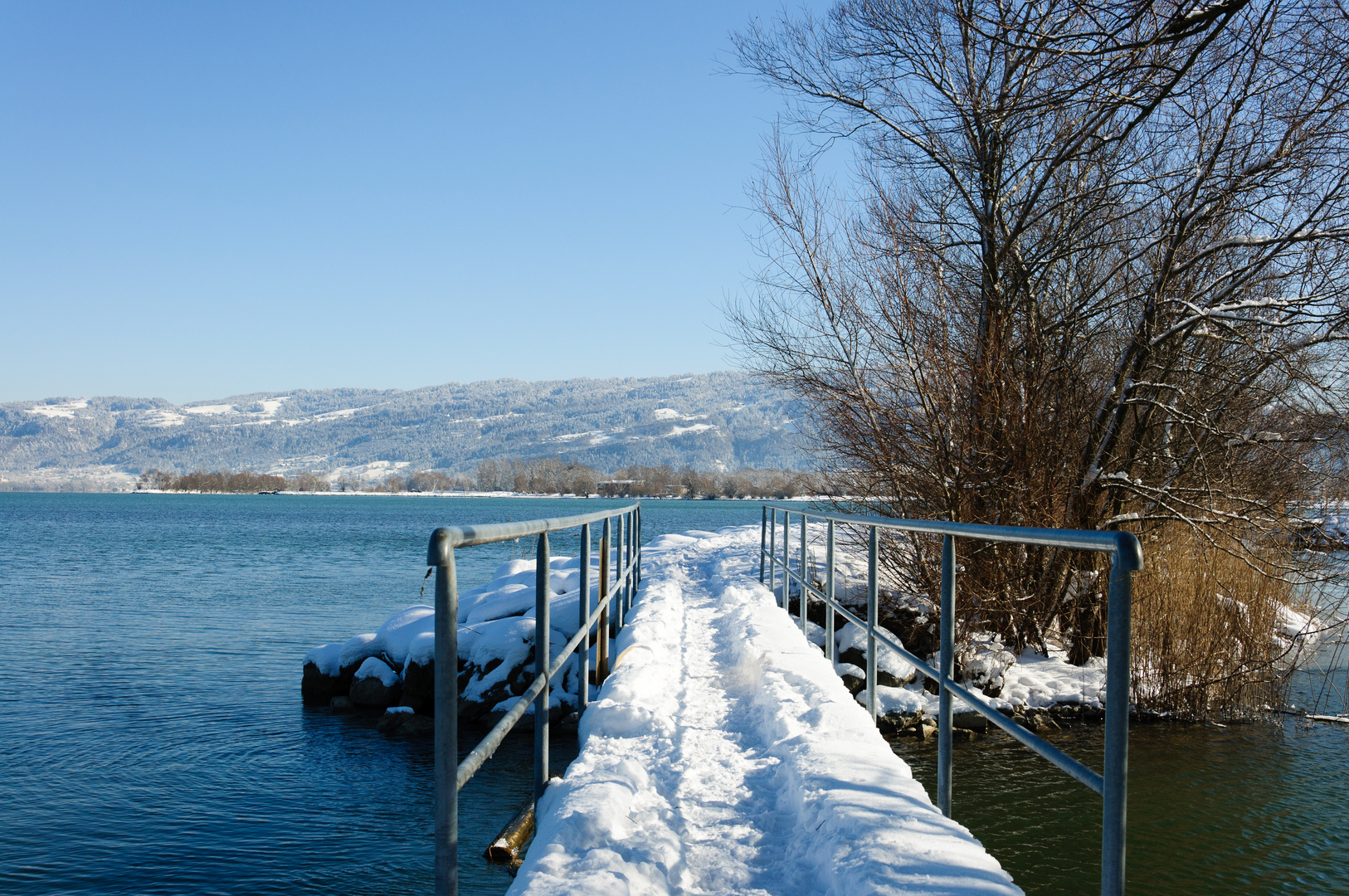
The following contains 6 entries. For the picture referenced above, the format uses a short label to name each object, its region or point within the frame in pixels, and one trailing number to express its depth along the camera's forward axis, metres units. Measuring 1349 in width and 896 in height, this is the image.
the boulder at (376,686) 10.80
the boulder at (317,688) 11.13
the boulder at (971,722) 8.62
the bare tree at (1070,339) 7.89
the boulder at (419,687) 10.20
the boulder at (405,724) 9.74
